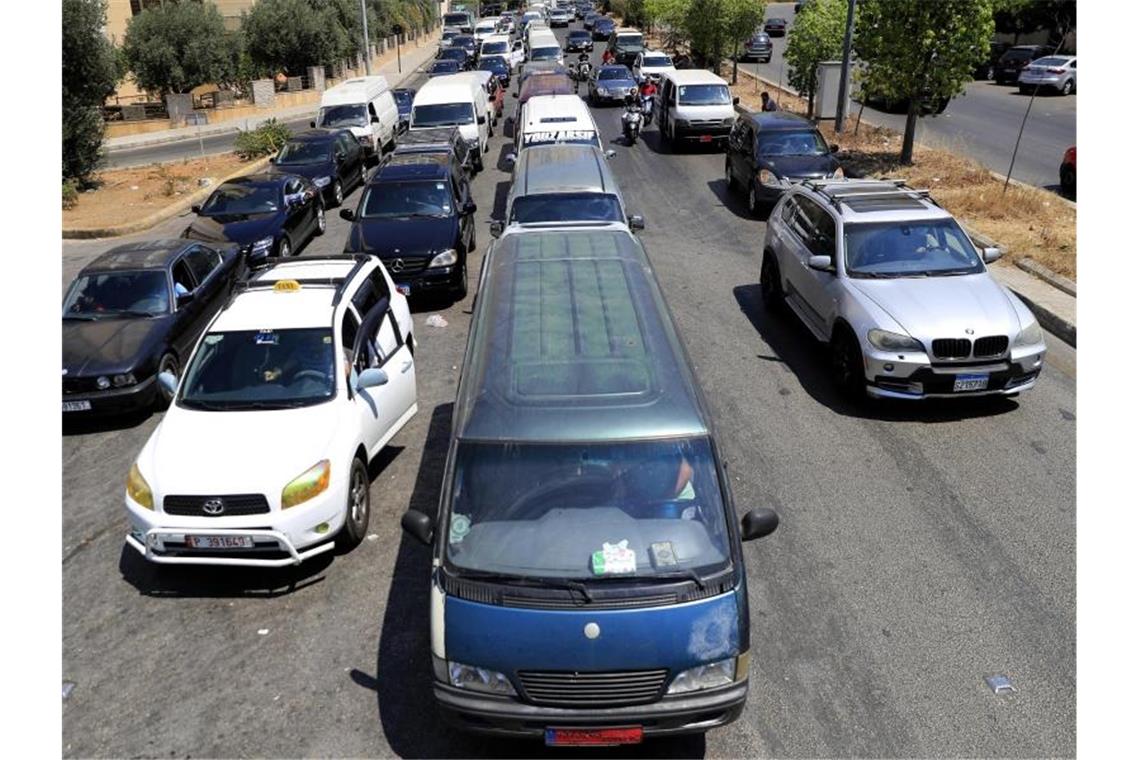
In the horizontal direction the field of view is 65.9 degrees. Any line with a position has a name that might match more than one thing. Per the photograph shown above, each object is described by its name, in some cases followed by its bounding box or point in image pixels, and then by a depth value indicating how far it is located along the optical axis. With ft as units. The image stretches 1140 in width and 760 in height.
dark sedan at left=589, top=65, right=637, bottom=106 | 110.01
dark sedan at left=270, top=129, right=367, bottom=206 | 65.36
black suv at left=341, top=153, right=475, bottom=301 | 43.21
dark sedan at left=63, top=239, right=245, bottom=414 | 32.40
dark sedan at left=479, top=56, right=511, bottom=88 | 138.10
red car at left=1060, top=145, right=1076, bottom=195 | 59.93
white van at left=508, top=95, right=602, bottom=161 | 63.05
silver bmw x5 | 29.81
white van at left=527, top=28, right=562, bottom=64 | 135.13
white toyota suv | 22.15
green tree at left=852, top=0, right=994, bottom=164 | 63.57
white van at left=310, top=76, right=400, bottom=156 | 81.97
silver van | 42.91
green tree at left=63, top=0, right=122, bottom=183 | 77.71
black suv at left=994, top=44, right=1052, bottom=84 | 128.98
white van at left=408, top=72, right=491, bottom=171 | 76.13
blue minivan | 15.94
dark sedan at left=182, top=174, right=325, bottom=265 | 49.67
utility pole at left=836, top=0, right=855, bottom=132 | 76.33
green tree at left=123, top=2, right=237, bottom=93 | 120.47
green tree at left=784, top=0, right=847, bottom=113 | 86.28
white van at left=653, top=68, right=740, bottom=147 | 79.92
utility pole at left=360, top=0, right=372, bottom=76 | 147.55
